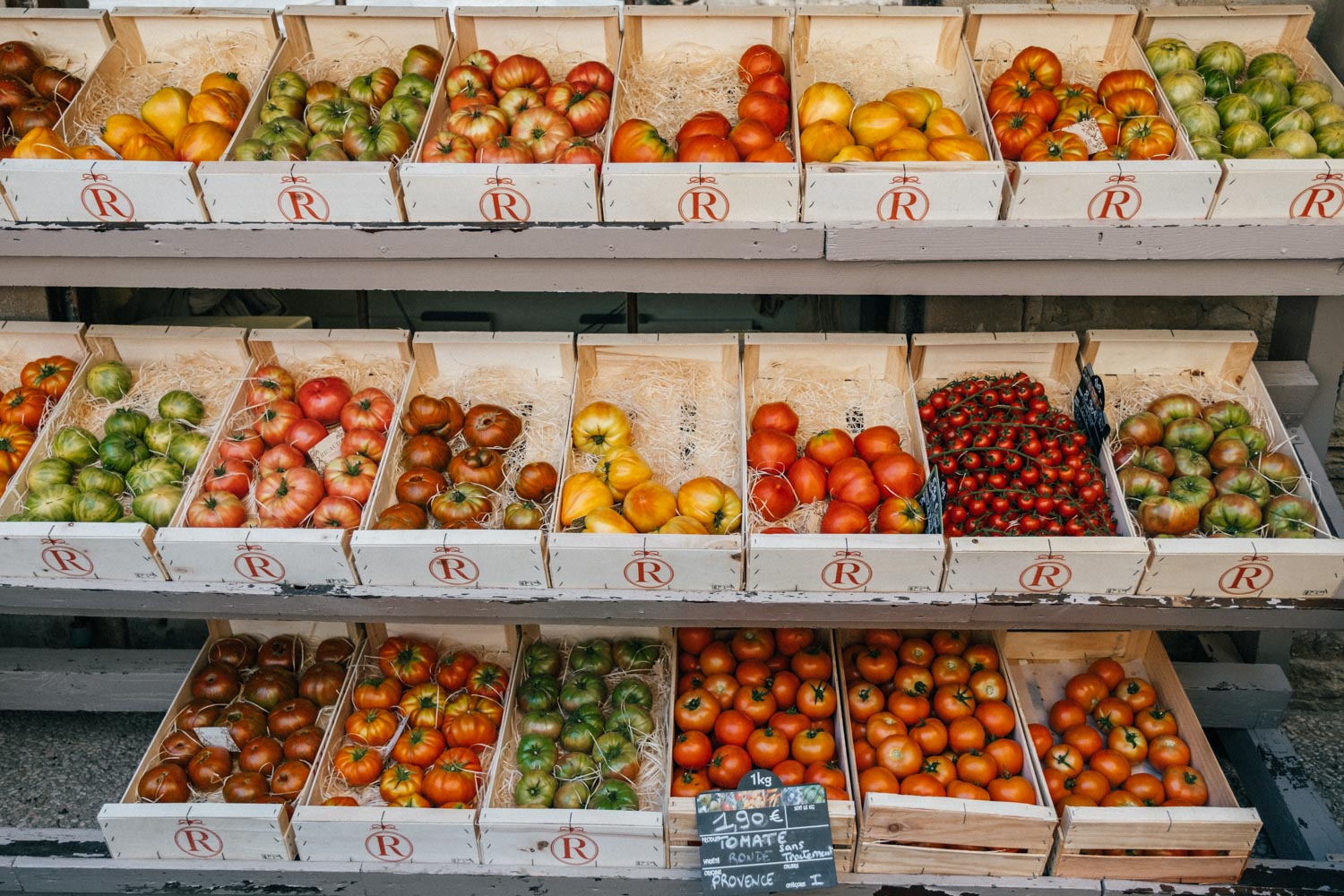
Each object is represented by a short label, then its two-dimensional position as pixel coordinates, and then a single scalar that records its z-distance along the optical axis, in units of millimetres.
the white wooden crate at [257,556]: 2477
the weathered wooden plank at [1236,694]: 3279
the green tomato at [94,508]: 2672
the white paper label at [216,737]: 2936
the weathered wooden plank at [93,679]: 3512
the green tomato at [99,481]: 2713
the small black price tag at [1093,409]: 2708
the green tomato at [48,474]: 2699
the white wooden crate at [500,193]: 2283
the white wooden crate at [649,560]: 2426
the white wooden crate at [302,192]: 2311
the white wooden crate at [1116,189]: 2227
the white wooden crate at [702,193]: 2252
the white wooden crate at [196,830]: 2635
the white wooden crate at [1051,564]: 2385
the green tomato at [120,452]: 2785
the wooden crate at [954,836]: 2520
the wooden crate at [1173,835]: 2525
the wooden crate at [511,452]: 2463
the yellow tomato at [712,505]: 2611
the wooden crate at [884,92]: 2242
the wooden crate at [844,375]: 2926
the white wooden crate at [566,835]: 2572
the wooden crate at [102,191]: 2334
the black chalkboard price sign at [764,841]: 2531
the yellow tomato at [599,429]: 2799
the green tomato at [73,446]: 2783
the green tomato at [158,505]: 2639
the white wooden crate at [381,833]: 2609
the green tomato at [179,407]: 2877
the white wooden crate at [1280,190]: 2217
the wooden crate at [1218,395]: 2393
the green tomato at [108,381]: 2941
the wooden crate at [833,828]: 2580
